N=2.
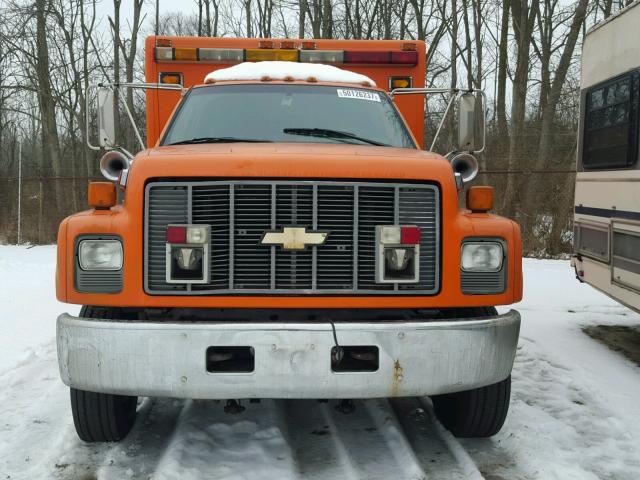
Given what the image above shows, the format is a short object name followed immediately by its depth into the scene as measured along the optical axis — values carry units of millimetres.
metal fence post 16289
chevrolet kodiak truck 3170
